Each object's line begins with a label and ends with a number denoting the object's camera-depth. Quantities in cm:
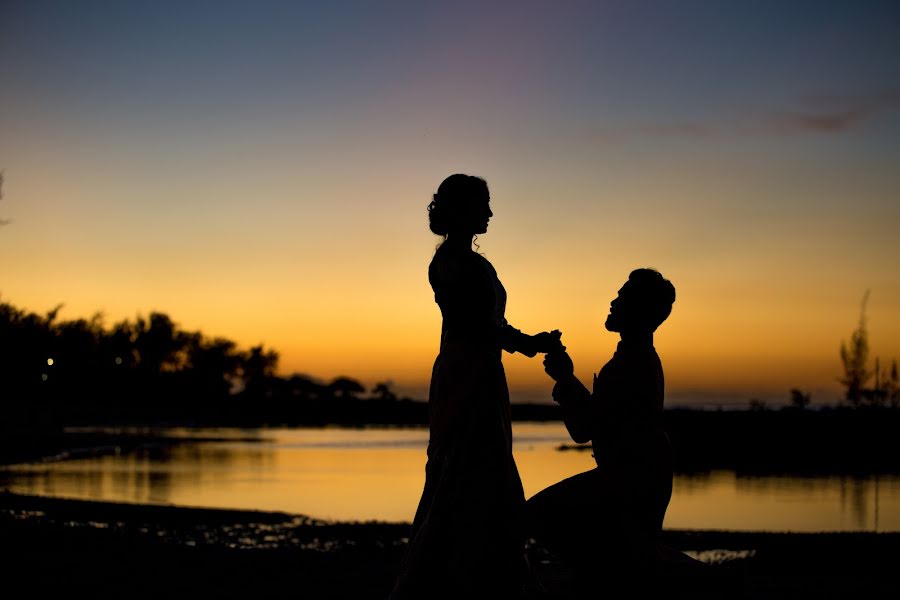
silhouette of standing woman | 541
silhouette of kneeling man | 552
